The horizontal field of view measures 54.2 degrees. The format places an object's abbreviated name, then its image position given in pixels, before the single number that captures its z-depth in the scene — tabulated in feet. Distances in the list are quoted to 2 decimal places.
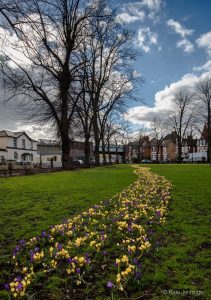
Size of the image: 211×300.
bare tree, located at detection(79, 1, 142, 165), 89.31
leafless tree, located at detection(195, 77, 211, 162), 119.62
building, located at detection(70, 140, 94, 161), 240.50
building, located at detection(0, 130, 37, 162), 149.51
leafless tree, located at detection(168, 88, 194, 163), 168.99
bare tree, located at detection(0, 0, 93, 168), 65.86
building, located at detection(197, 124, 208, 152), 241.49
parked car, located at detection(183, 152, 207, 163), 204.75
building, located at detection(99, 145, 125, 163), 299.86
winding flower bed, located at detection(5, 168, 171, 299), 8.00
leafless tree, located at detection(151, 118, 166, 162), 232.27
